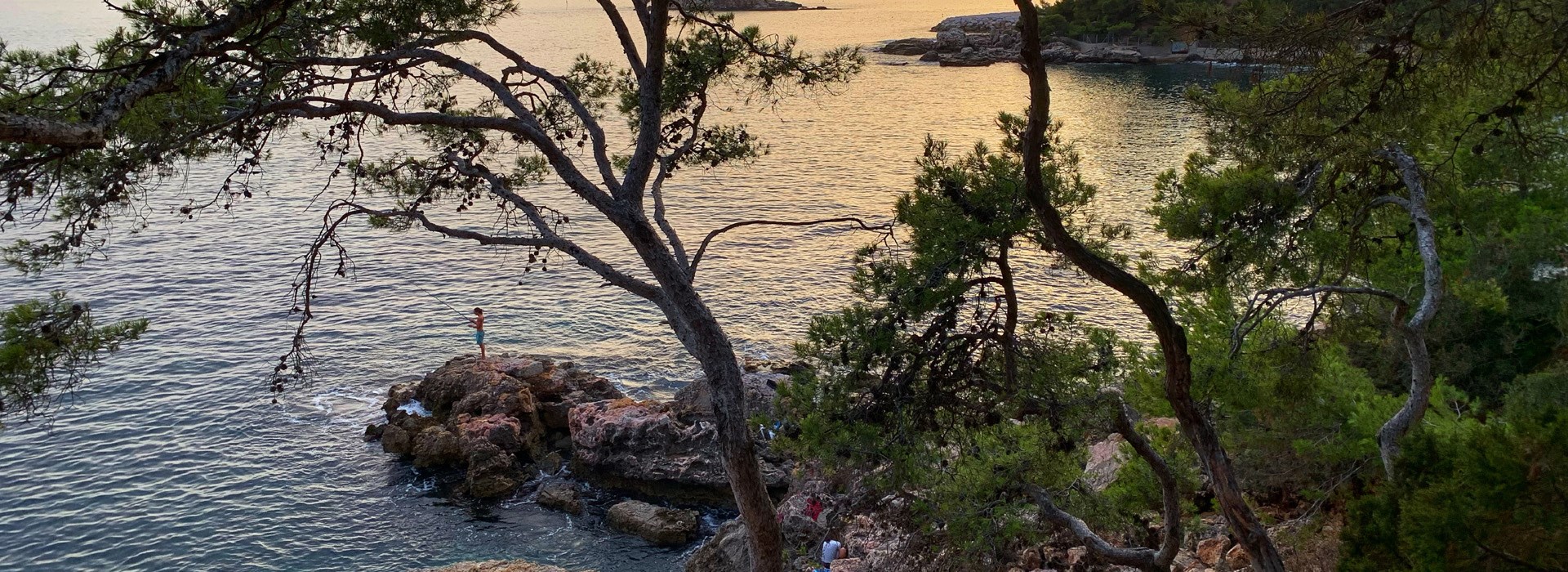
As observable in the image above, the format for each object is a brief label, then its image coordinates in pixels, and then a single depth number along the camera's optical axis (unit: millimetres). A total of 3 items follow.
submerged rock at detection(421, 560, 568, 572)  15648
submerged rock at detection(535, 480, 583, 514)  18484
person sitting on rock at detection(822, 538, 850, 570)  14289
